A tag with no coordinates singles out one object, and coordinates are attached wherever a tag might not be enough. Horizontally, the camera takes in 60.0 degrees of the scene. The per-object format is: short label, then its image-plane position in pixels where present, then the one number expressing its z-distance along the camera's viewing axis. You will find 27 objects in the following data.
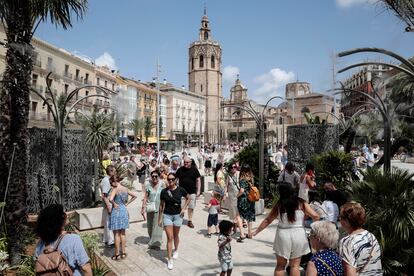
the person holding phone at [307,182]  7.69
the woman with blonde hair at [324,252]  2.84
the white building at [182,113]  86.75
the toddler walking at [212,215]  7.58
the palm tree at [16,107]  5.58
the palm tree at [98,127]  15.54
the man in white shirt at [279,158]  17.86
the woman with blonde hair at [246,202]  7.13
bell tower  96.44
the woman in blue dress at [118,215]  6.02
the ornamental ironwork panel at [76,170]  9.45
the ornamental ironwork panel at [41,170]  8.80
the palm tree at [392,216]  4.41
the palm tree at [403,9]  5.02
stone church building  96.06
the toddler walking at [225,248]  4.94
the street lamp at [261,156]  10.92
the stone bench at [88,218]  8.12
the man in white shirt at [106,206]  6.50
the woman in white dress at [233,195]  7.48
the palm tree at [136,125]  54.75
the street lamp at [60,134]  7.00
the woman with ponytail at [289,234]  4.24
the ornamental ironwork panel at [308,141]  11.48
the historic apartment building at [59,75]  35.18
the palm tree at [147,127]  59.81
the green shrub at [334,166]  9.80
